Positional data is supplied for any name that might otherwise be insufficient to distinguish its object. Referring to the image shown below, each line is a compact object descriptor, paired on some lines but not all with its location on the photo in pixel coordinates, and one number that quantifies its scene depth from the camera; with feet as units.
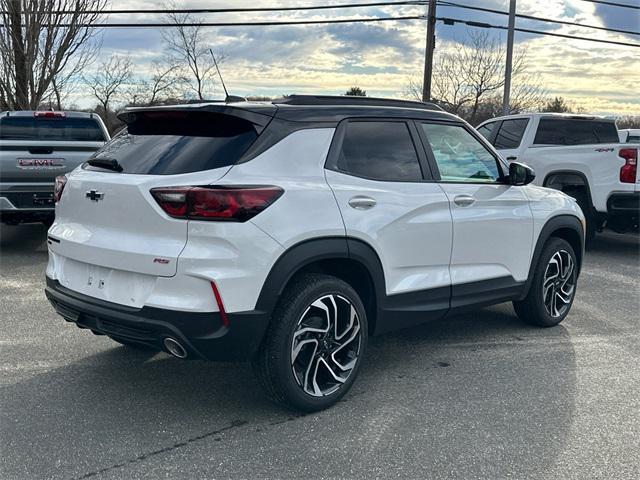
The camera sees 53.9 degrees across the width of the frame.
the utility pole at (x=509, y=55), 66.95
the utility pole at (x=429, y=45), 72.95
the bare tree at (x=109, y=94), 141.38
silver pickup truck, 25.57
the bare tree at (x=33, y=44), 55.52
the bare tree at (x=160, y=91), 118.90
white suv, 10.59
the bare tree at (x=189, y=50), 84.94
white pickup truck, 28.40
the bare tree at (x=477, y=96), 129.29
